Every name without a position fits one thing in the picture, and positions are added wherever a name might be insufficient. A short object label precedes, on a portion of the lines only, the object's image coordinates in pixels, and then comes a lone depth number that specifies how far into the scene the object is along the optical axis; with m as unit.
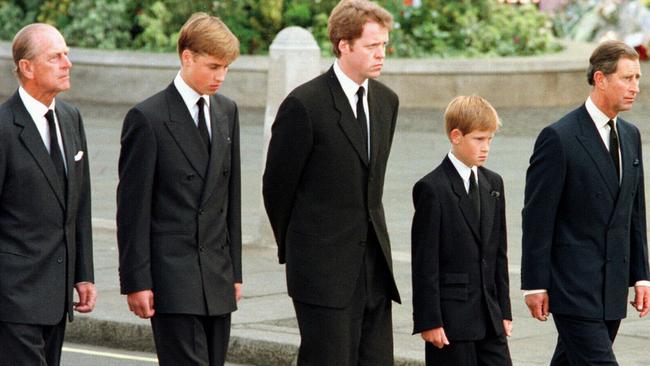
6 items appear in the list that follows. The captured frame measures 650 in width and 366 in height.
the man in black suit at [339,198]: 12.29
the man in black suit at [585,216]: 12.87
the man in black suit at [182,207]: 12.18
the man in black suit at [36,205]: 11.84
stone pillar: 24.70
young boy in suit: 12.66
